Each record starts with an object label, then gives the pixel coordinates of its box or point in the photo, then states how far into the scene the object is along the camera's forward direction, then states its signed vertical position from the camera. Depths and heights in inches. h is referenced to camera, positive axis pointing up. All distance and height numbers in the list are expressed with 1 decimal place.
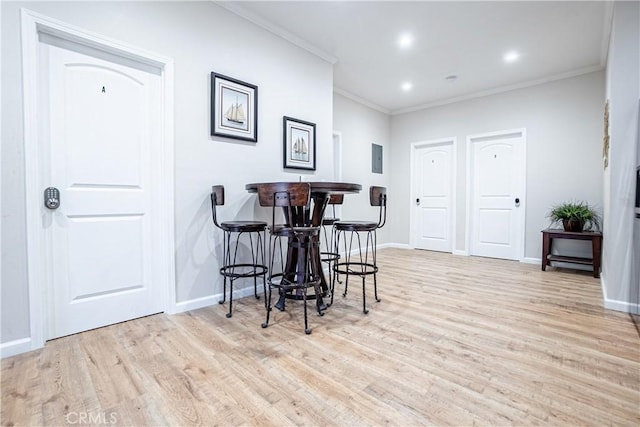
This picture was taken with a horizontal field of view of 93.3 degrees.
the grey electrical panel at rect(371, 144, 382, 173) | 223.8 +36.2
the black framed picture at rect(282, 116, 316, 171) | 129.4 +27.7
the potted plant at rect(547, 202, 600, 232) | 152.6 -4.6
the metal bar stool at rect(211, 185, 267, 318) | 94.8 -14.3
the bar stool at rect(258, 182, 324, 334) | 79.9 -9.9
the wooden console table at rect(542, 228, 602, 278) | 144.4 -19.6
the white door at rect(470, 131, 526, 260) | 187.6 +7.6
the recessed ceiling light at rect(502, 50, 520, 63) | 147.2 +74.9
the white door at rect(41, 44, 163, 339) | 77.7 +4.5
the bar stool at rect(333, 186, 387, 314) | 98.4 -6.1
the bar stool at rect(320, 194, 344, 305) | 118.8 -12.7
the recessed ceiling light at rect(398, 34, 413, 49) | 132.5 +74.6
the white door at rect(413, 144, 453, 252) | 218.2 +6.9
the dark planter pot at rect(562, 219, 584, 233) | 152.5 -9.1
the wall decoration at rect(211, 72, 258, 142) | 104.7 +35.5
